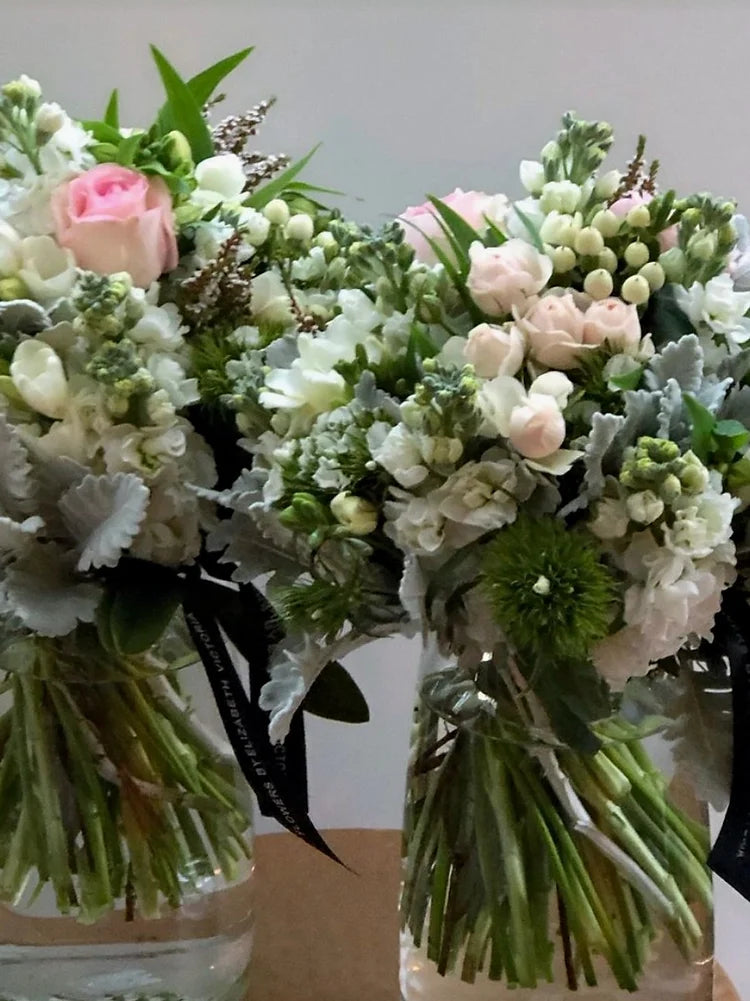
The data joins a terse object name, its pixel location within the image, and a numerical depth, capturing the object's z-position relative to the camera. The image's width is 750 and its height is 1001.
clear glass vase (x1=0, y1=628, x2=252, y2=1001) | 0.66
